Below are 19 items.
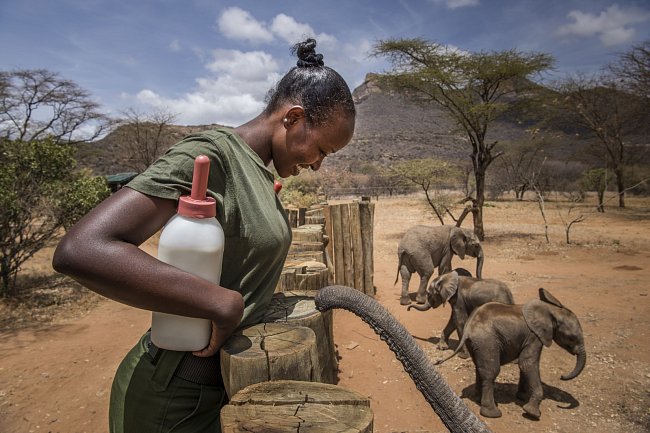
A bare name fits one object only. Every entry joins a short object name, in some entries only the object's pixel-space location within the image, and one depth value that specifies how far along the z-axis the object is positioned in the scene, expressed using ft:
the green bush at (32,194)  22.97
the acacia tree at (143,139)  75.66
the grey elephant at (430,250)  22.35
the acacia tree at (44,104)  58.13
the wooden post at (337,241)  19.81
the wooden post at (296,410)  2.70
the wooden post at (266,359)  3.18
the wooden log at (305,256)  9.99
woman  2.69
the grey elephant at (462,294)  15.43
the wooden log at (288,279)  8.21
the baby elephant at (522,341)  12.39
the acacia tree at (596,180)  62.64
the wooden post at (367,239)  20.75
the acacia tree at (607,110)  66.69
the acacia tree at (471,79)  39.70
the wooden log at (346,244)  19.95
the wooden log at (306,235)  13.58
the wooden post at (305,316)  4.05
